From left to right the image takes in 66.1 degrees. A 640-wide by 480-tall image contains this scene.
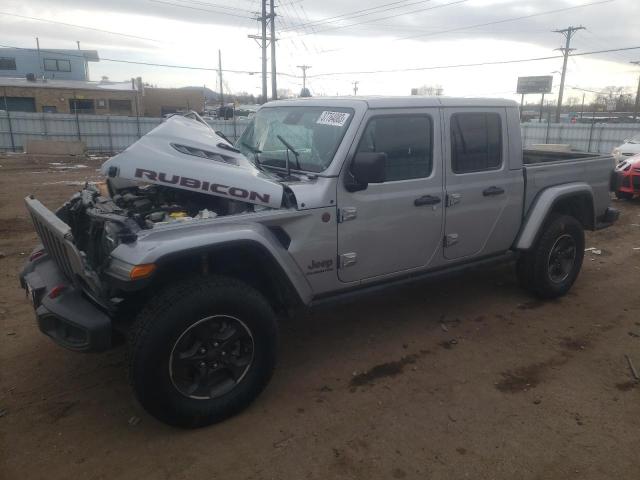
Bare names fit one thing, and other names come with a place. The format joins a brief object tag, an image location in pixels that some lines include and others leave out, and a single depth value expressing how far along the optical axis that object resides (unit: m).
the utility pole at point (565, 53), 37.50
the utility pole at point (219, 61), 56.03
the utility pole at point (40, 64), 49.03
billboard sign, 52.56
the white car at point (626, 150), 13.11
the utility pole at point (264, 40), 27.56
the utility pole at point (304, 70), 43.19
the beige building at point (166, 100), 42.38
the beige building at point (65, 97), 33.50
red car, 10.45
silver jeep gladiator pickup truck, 2.86
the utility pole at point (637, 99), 37.39
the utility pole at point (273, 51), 27.44
